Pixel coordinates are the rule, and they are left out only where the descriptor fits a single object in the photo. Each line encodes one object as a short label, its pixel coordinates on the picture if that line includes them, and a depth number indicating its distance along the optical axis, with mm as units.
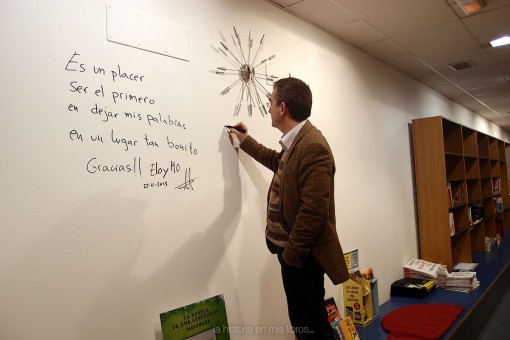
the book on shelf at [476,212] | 4577
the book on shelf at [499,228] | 5434
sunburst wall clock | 1926
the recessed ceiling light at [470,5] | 2352
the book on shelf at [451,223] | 3677
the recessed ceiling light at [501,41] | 3060
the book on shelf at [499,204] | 5499
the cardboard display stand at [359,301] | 2561
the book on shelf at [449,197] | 3702
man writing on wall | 1413
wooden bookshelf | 3596
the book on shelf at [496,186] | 5409
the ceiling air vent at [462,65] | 3653
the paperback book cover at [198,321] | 1513
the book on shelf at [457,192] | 4093
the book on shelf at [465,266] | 3580
